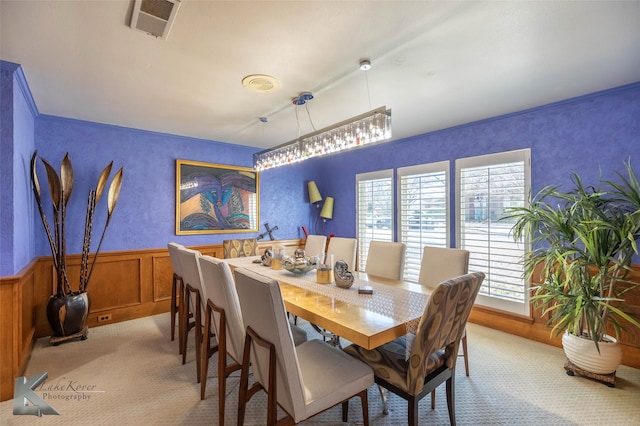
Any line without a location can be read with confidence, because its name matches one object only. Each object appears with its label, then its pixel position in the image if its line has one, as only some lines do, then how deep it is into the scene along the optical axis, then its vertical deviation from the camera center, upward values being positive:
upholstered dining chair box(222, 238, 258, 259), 3.79 -0.42
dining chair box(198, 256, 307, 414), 1.75 -0.67
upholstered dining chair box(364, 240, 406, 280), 2.78 -0.44
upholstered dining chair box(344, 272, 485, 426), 1.43 -0.80
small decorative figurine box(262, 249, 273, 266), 3.08 -0.44
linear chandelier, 2.05 +0.61
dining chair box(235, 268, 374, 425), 1.33 -0.81
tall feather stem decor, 2.89 +0.06
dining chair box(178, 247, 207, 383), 2.23 -0.61
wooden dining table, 1.47 -0.56
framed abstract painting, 4.00 +0.25
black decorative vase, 2.86 -0.96
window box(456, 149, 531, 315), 3.08 -0.09
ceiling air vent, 1.51 +1.07
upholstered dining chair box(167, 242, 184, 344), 2.73 -0.61
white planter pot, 2.27 -1.11
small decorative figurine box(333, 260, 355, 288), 2.19 -0.46
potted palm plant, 2.25 -0.42
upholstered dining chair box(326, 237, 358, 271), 3.19 -0.39
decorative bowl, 2.57 -0.44
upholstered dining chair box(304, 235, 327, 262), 3.66 -0.38
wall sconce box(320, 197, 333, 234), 5.18 +0.10
